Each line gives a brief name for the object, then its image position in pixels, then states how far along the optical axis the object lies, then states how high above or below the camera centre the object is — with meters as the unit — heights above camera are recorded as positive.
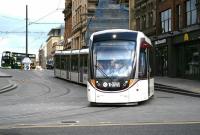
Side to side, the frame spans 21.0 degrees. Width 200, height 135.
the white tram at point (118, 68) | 21.47 -0.22
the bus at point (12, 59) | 100.25 +0.66
